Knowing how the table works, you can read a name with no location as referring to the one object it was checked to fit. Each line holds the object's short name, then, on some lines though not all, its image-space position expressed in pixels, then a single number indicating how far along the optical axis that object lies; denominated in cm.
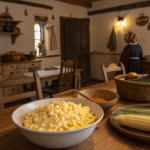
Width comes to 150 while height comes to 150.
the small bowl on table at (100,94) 116
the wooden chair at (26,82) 135
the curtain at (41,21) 487
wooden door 535
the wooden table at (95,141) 70
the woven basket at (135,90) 117
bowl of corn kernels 60
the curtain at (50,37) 513
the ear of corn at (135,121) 76
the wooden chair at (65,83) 296
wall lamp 527
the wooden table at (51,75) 288
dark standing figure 412
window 496
